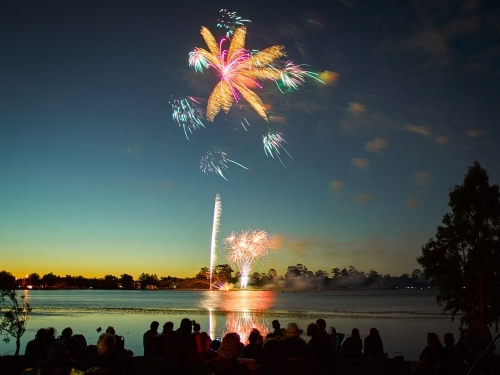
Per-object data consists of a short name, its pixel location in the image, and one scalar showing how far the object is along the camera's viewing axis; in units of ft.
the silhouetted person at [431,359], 26.63
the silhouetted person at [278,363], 22.59
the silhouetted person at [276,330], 37.46
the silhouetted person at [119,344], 31.69
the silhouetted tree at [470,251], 84.84
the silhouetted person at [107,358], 20.67
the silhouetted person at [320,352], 30.01
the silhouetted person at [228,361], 22.33
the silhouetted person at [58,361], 22.95
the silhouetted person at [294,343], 29.48
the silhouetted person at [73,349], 30.07
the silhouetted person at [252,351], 33.06
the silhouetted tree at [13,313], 65.72
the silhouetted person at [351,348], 41.09
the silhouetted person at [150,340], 40.71
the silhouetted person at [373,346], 43.04
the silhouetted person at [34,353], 28.58
